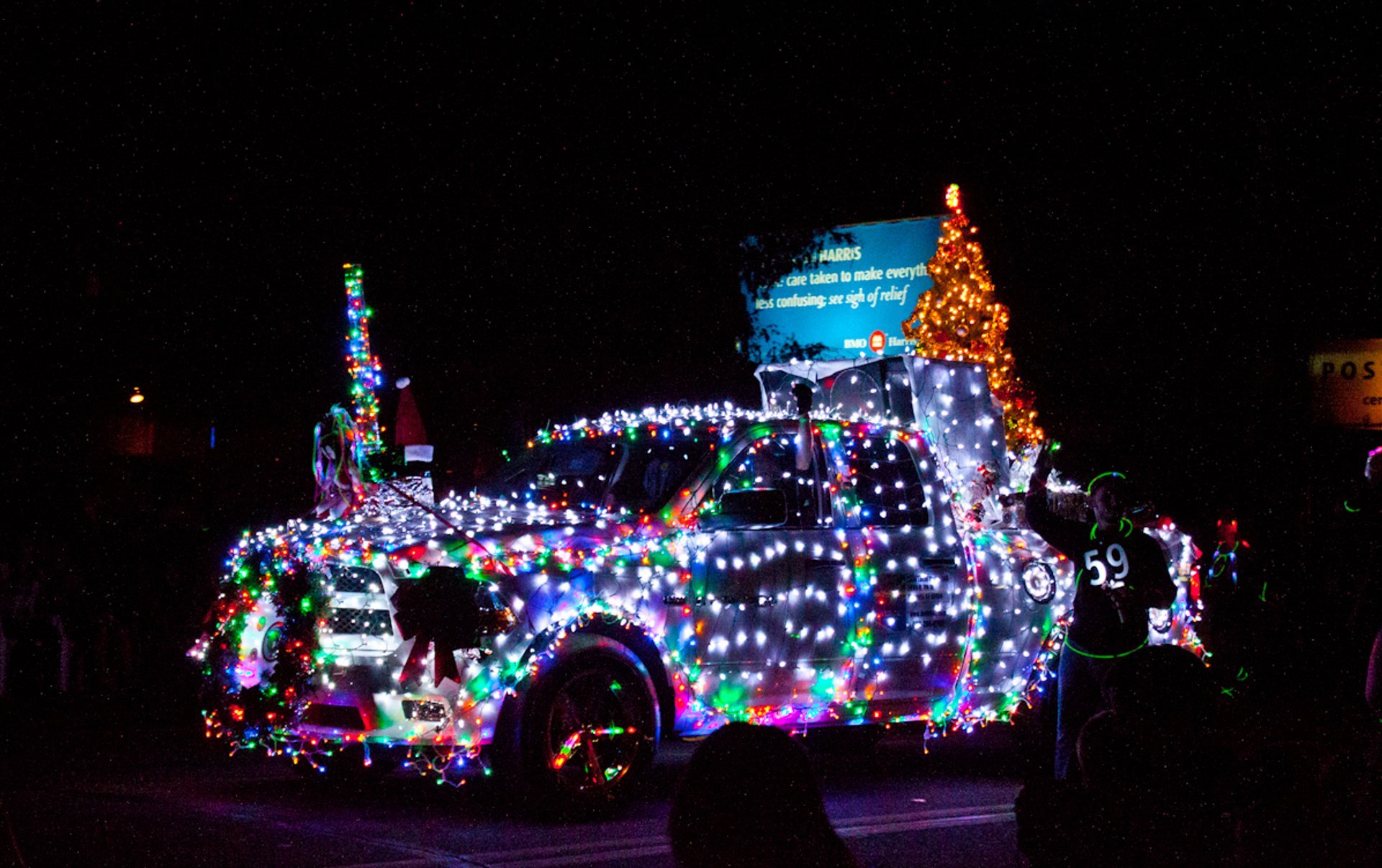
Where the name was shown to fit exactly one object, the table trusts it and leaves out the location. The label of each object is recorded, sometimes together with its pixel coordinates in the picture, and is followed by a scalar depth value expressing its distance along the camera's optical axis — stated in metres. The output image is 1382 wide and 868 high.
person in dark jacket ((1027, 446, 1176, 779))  7.60
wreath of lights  7.76
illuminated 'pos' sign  22.12
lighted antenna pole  10.84
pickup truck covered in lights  7.61
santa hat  11.27
